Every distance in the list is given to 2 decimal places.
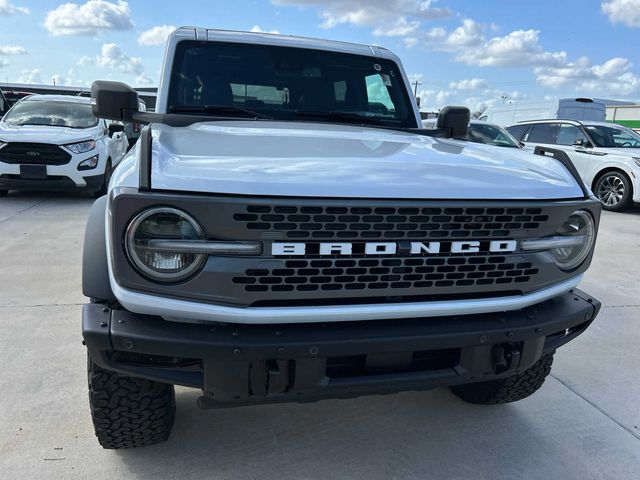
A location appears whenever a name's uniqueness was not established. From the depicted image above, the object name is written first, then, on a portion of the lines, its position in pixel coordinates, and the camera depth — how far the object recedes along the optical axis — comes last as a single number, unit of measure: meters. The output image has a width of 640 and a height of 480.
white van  14.95
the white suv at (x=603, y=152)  9.42
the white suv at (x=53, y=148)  8.05
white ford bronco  1.72
